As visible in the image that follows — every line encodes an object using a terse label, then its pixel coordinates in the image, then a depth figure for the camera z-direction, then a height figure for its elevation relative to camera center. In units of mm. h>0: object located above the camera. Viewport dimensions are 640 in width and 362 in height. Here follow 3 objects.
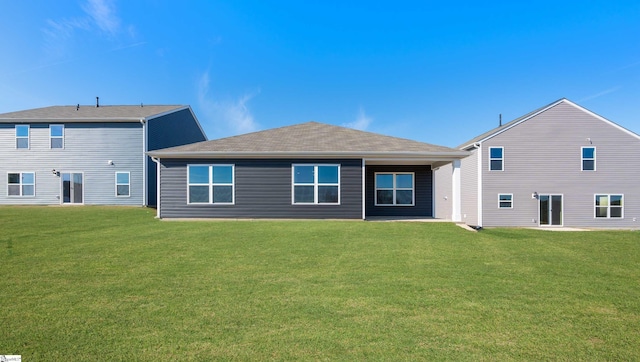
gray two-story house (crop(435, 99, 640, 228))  17484 +439
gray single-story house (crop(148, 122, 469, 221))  13125 +51
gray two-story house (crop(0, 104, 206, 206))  19641 +1433
